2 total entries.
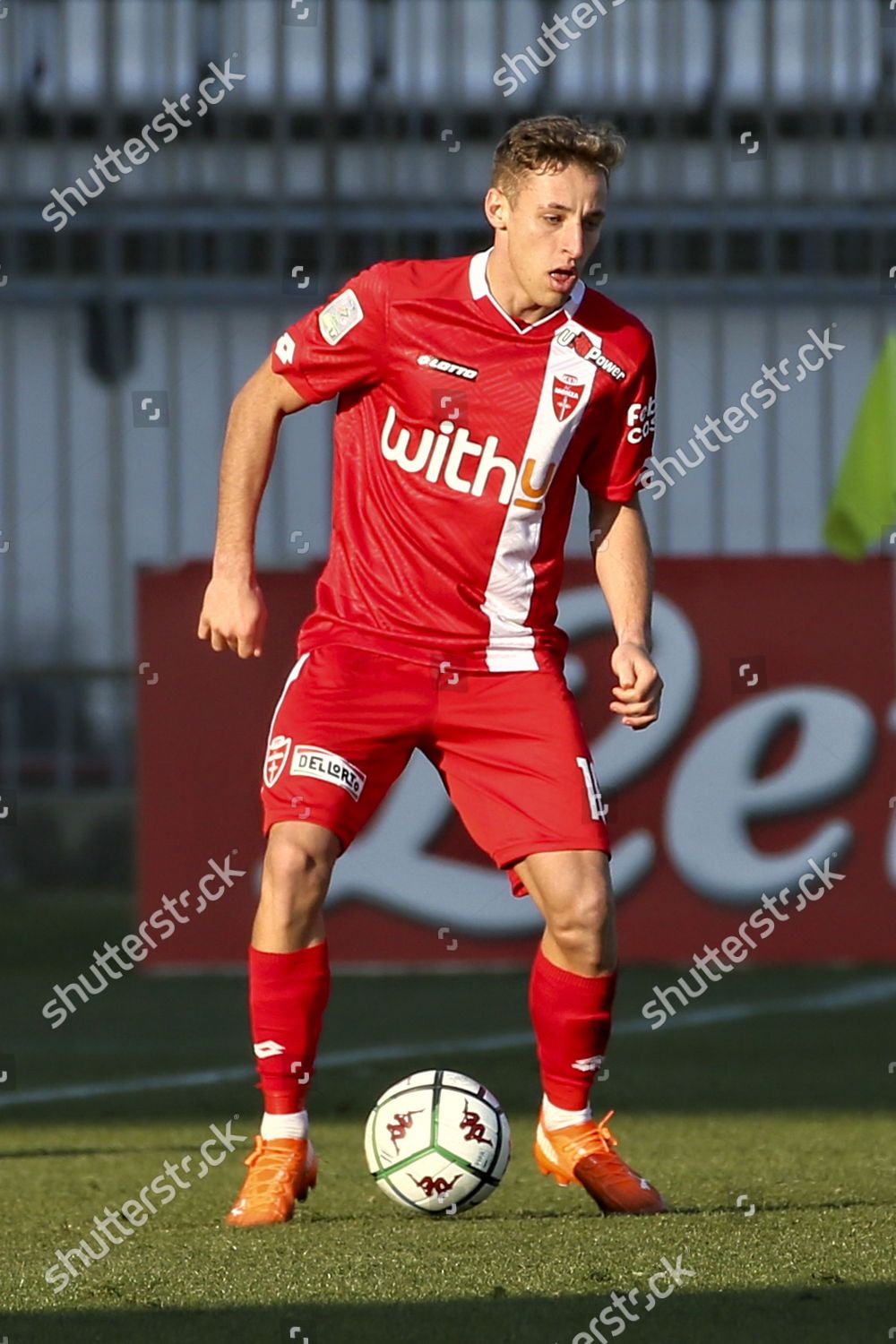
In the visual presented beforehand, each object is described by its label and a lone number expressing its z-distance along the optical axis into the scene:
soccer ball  7.20
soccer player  7.34
